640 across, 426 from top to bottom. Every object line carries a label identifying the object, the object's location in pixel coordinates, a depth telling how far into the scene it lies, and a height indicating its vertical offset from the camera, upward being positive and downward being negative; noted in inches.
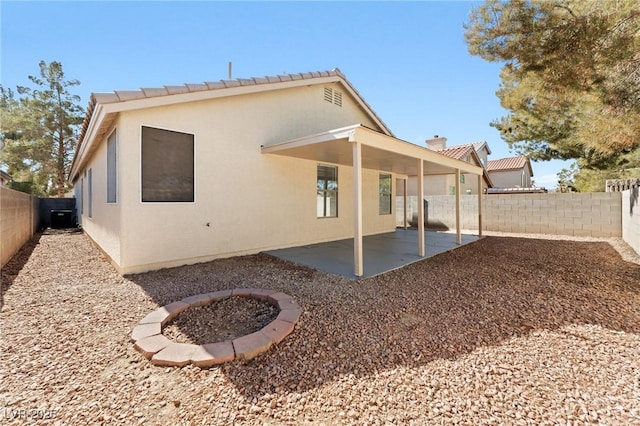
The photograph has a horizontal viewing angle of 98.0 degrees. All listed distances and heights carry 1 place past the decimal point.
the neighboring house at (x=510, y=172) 1194.1 +170.8
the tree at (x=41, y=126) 763.4 +256.8
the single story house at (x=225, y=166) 223.9 +50.7
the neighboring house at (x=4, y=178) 507.8 +75.3
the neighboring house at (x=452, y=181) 762.2 +93.9
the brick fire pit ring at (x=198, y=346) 105.6 -53.4
